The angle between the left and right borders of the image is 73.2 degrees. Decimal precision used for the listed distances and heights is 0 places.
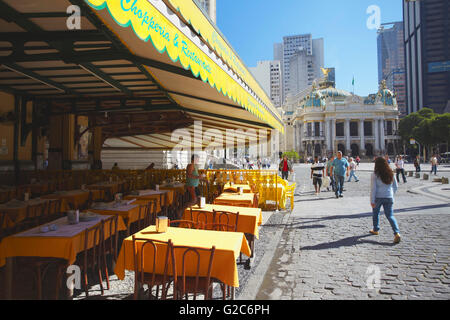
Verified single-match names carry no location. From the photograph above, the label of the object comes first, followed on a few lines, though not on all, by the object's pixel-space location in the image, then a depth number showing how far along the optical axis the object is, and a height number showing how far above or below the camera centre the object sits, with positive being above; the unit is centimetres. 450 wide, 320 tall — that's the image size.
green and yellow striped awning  236 +128
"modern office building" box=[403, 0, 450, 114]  9781 +3540
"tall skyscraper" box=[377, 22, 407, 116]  14338 +5729
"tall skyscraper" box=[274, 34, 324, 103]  15475 +5571
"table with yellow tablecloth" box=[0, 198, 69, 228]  468 -77
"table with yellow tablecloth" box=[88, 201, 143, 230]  500 -78
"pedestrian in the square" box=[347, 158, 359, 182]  2016 -50
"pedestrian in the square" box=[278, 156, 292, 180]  1570 -33
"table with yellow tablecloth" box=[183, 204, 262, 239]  474 -86
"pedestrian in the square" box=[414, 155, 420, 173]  2487 -39
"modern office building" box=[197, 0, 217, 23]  8412 +4464
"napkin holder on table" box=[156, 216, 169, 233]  352 -71
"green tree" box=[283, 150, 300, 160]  6384 +147
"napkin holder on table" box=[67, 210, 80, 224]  396 -69
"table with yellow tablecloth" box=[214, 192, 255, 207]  651 -83
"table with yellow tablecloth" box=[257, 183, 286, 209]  957 -101
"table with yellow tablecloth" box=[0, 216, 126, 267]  333 -90
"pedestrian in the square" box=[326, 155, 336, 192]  1348 -53
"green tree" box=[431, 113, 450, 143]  5147 +555
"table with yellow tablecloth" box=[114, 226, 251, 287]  291 -88
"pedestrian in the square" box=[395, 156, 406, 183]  1677 -26
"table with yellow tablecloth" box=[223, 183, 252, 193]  820 -72
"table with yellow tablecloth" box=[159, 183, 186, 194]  940 -77
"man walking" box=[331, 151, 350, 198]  1144 -34
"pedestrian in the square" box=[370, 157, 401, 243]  582 -56
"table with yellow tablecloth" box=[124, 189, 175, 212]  692 -78
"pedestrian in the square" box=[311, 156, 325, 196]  1289 -45
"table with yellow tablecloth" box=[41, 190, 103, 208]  681 -74
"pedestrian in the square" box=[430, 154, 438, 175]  2241 -7
